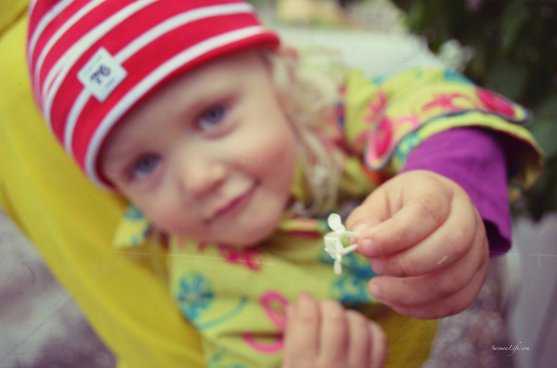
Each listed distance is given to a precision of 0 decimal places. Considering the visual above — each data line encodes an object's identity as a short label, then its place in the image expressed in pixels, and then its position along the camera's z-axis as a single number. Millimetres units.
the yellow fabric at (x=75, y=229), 455
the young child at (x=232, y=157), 383
